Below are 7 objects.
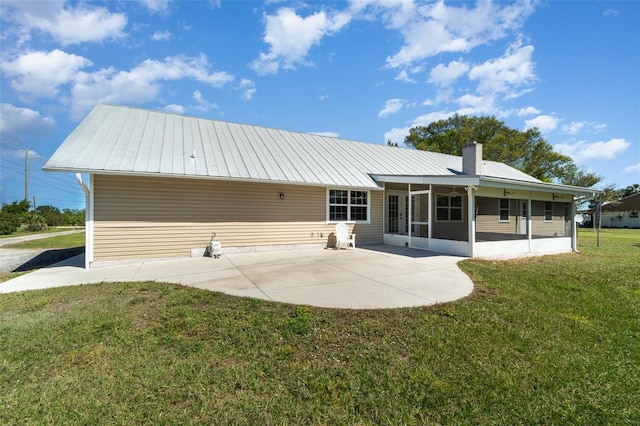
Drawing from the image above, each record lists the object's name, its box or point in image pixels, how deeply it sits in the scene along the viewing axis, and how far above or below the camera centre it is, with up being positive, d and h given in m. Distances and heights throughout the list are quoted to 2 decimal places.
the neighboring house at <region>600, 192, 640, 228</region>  33.00 +0.41
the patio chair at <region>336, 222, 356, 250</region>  11.33 -0.90
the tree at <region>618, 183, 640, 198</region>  50.60 +4.69
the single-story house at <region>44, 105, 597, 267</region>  8.27 +0.75
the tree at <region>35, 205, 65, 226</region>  32.69 -0.14
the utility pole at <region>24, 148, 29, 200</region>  36.00 +4.08
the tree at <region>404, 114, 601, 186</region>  29.83 +7.59
